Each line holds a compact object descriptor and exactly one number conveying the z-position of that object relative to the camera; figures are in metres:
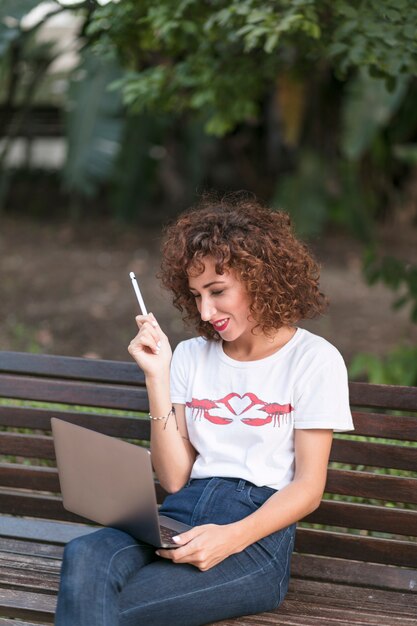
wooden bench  5.21
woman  4.70
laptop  4.52
